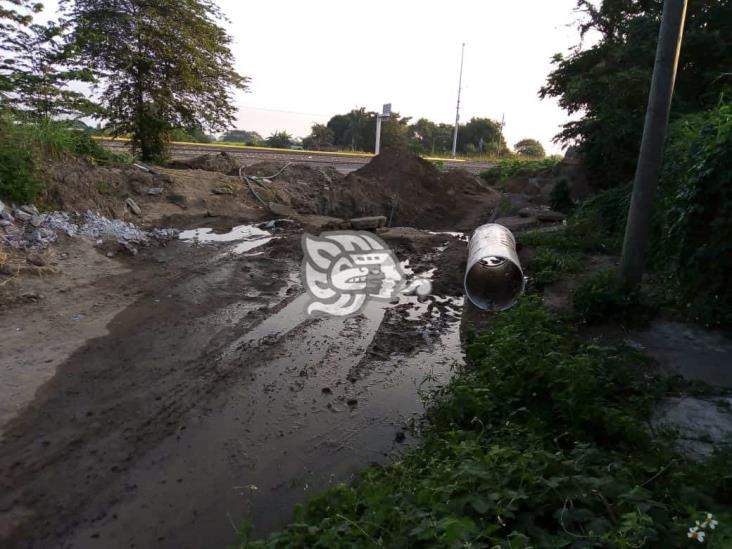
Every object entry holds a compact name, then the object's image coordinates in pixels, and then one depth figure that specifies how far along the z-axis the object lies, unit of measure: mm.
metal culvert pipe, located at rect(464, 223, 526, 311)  7199
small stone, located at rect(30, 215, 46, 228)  8188
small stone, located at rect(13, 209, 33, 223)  8195
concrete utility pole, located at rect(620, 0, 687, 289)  5340
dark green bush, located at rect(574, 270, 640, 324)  5914
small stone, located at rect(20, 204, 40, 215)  8468
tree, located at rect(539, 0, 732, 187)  10492
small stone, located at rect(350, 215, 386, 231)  12055
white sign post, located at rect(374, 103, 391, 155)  32812
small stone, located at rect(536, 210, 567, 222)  12711
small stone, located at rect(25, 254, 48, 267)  7113
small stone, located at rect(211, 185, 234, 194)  13195
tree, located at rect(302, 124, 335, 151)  43762
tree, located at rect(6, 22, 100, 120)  10273
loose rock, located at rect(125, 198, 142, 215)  10758
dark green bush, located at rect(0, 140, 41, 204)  8359
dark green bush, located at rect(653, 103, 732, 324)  5426
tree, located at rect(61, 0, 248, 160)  12719
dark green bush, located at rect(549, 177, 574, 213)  14023
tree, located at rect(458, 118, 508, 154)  57344
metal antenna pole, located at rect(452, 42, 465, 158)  43250
